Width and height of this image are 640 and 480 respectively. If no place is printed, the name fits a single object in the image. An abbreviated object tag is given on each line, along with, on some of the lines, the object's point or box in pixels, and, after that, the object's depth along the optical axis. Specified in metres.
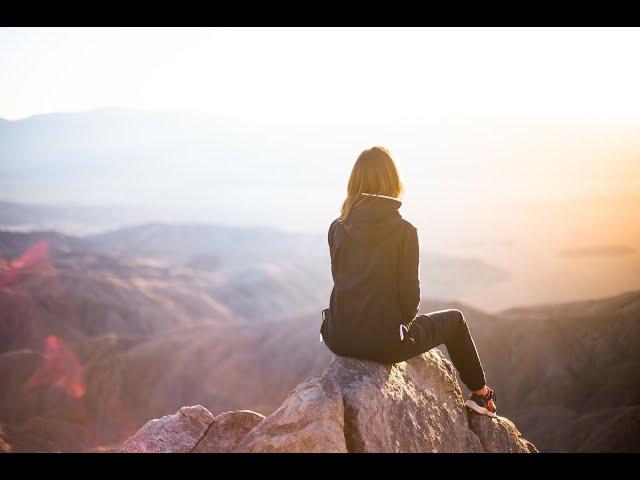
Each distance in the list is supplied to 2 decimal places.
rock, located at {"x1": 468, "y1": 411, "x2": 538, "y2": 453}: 4.95
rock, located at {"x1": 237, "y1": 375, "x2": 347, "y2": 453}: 3.96
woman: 3.93
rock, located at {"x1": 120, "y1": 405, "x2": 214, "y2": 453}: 5.16
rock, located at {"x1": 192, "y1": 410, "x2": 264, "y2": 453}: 5.04
